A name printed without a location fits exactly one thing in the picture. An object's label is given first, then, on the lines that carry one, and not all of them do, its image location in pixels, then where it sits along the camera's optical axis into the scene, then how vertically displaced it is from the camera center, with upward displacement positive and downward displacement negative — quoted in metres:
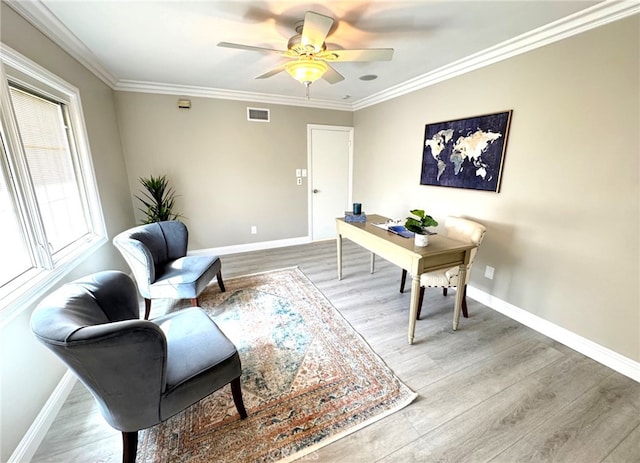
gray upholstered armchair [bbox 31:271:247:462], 0.94 -0.81
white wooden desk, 1.89 -0.65
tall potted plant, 3.31 -0.42
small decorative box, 2.84 -0.53
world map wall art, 2.39 +0.18
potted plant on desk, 1.97 -0.45
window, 1.46 -0.12
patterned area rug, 1.33 -1.38
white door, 4.39 -0.11
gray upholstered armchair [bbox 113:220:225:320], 2.23 -0.92
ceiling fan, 1.70 +0.82
